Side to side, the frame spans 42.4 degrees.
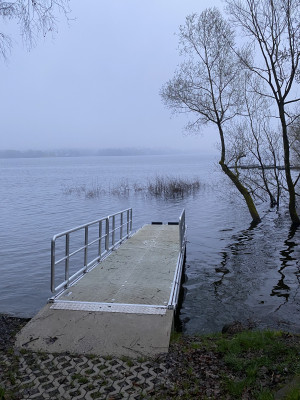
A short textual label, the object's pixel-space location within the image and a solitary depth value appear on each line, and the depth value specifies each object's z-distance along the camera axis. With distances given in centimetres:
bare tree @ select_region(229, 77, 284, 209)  2314
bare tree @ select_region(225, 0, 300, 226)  1606
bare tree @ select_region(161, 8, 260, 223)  1972
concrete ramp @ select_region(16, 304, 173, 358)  480
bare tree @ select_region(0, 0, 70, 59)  527
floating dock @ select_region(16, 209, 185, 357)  489
